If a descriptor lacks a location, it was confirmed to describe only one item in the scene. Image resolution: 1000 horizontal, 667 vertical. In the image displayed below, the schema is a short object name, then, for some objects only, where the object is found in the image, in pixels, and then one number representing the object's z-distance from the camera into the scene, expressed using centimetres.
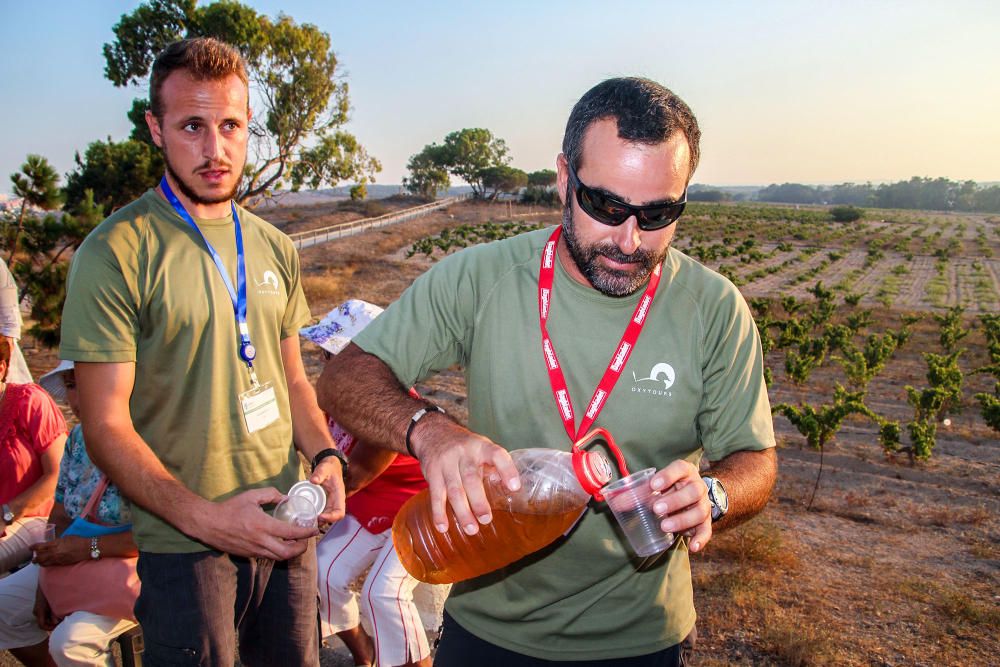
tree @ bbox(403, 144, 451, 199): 9244
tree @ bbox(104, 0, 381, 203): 3006
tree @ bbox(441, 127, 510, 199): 9362
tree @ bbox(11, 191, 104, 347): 945
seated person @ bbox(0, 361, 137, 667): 273
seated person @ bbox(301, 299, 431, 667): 328
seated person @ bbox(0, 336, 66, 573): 341
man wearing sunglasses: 185
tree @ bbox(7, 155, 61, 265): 822
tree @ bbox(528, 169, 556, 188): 9700
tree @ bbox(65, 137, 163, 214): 2210
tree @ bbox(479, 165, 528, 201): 9181
